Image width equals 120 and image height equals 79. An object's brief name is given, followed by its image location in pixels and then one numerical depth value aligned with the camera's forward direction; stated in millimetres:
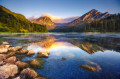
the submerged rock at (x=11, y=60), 8833
